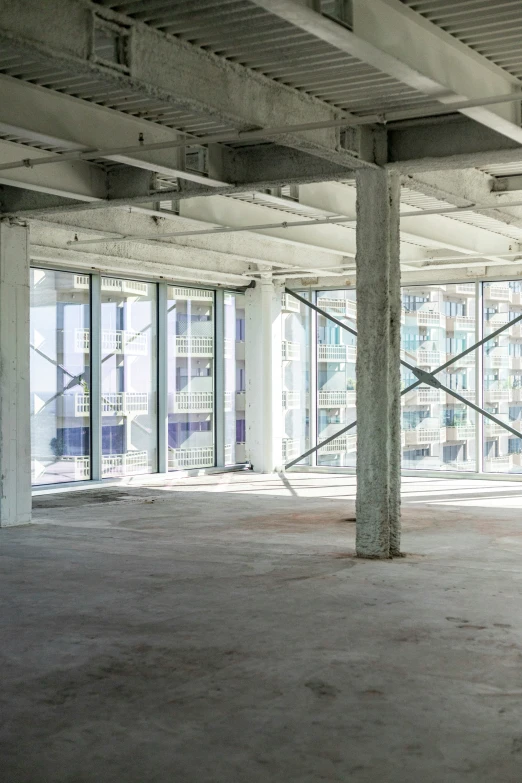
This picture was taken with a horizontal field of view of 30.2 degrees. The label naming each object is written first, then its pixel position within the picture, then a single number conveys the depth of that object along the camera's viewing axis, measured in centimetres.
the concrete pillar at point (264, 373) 2544
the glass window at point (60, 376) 2080
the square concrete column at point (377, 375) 1246
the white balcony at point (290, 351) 2629
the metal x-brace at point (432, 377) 2370
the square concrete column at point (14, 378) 1574
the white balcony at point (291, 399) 2636
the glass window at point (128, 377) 2239
